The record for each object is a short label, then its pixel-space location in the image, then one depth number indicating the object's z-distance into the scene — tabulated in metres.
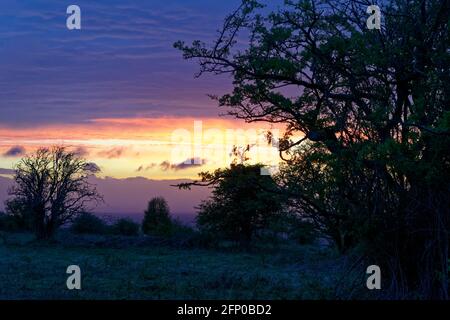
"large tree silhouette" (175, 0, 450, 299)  13.52
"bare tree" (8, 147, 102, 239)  37.16
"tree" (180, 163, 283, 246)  36.16
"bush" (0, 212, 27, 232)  49.50
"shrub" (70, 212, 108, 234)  47.85
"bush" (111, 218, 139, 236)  49.28
